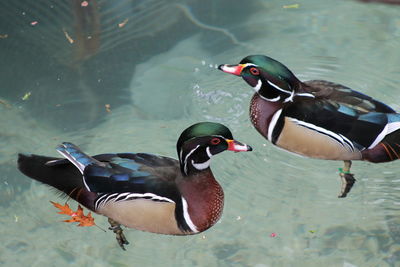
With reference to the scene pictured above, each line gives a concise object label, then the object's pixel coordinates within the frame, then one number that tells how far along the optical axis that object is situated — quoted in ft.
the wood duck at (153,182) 17.10
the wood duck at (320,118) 19.27
